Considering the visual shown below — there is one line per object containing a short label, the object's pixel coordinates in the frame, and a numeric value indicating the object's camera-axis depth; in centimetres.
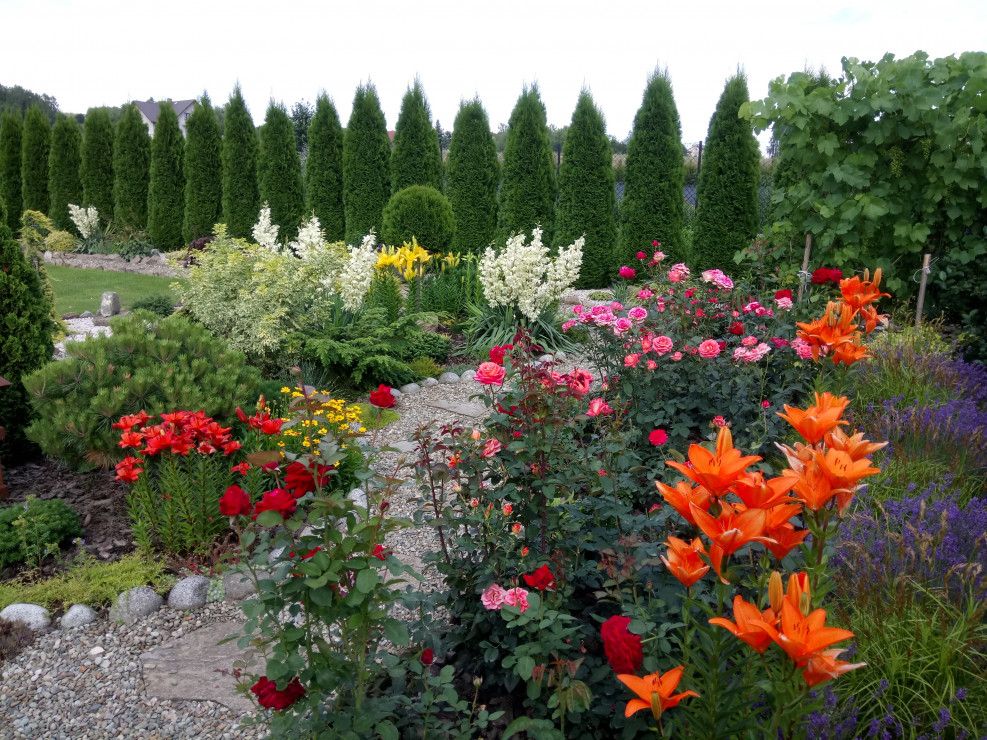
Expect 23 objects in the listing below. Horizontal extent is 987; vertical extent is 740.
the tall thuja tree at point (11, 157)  1669
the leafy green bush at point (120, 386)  350
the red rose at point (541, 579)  156
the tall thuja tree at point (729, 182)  952
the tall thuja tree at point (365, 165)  1182
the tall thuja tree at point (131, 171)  1489
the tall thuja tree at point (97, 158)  1543
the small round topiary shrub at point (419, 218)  876
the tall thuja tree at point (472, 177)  1123
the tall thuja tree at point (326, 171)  1231
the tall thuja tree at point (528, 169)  1073
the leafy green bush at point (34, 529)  306
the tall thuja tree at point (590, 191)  1044
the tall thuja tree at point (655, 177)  1002
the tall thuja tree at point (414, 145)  1159
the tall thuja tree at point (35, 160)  1634
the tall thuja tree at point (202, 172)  1352
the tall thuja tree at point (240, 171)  1302
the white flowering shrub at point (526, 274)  615
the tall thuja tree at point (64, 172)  1594
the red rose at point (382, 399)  168
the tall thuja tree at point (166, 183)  1420
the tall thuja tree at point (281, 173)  1256
